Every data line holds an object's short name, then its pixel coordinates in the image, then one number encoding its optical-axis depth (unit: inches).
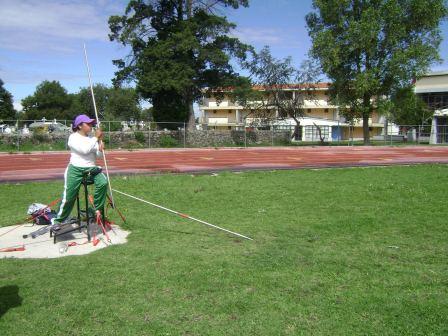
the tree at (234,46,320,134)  1675.7
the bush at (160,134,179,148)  1325.0
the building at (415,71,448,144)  2155.5
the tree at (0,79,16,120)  2790.4
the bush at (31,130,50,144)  1185.4
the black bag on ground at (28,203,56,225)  285.7
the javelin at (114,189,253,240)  252.9
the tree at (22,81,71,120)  3272.6
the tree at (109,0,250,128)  1342.3
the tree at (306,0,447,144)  1363.2
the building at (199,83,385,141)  1758.1
